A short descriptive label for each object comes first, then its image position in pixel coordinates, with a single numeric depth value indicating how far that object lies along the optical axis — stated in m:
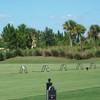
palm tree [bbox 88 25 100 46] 134.12
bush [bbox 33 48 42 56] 88.97
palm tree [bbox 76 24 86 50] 127.88
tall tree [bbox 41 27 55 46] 143.88
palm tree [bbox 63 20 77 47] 128.75
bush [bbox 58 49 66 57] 87.93
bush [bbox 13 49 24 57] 89.75
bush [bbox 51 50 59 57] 88.75
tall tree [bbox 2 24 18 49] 117.19
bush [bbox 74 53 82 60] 85.64
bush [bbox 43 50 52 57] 88.25
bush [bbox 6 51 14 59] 88.31
